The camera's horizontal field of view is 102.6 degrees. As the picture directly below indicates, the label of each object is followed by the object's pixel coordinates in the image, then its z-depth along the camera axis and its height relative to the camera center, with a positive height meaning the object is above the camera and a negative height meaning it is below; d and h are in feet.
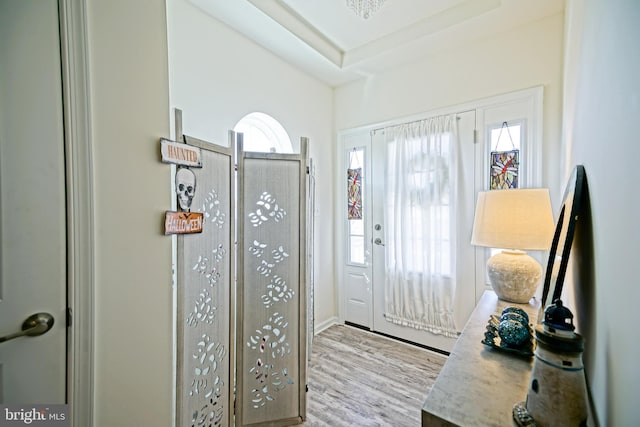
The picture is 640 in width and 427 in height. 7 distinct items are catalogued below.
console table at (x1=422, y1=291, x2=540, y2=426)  2.21 -1.78
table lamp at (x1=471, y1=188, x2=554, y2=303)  4.32 -0.42
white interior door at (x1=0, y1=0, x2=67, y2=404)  2.79 +0.05
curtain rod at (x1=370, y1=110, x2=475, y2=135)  7.77 +2.90
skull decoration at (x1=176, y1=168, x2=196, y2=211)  3.83 +0.31
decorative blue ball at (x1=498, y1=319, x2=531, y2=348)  3.13 -1.54
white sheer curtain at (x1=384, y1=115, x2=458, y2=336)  7.88 -0.49
